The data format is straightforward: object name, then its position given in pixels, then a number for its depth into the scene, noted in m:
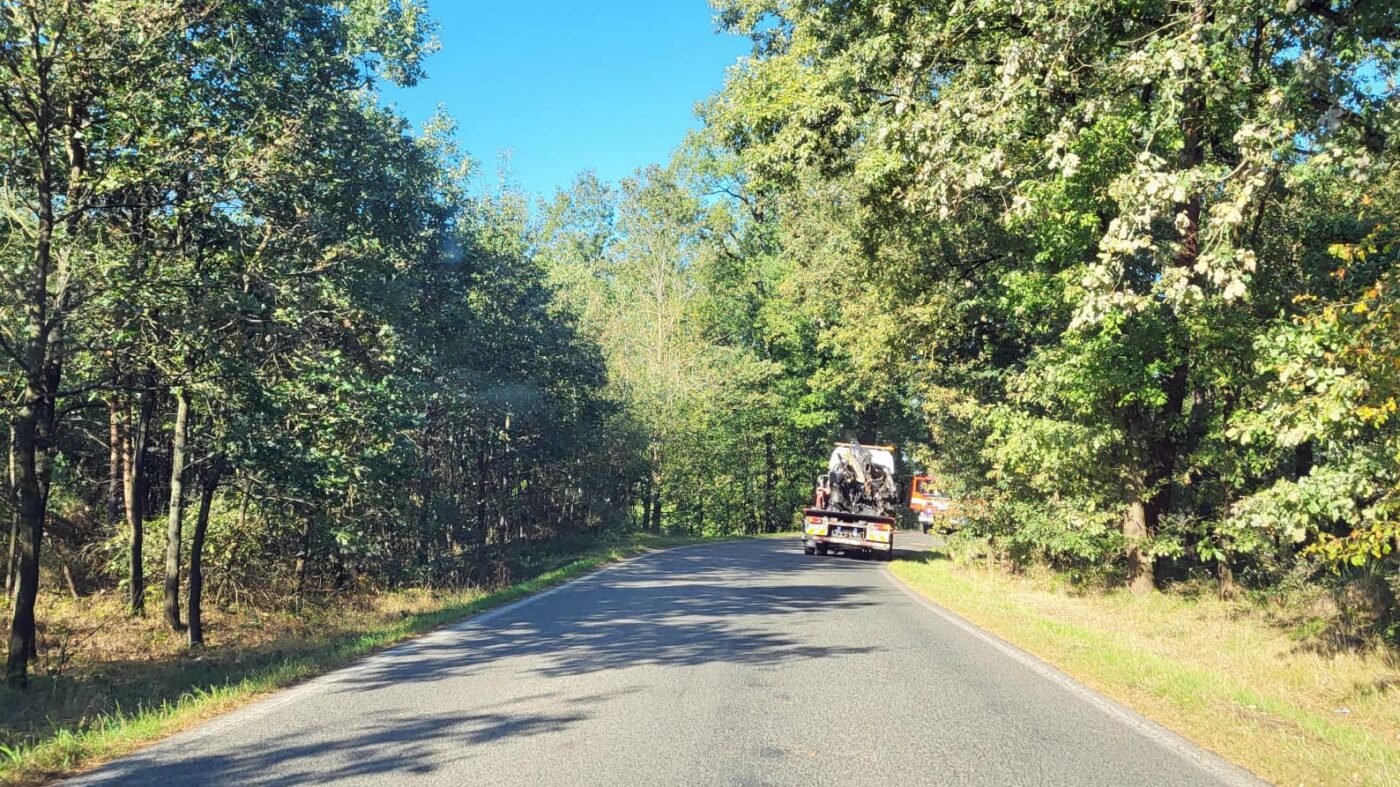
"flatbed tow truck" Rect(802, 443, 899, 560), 26.77
